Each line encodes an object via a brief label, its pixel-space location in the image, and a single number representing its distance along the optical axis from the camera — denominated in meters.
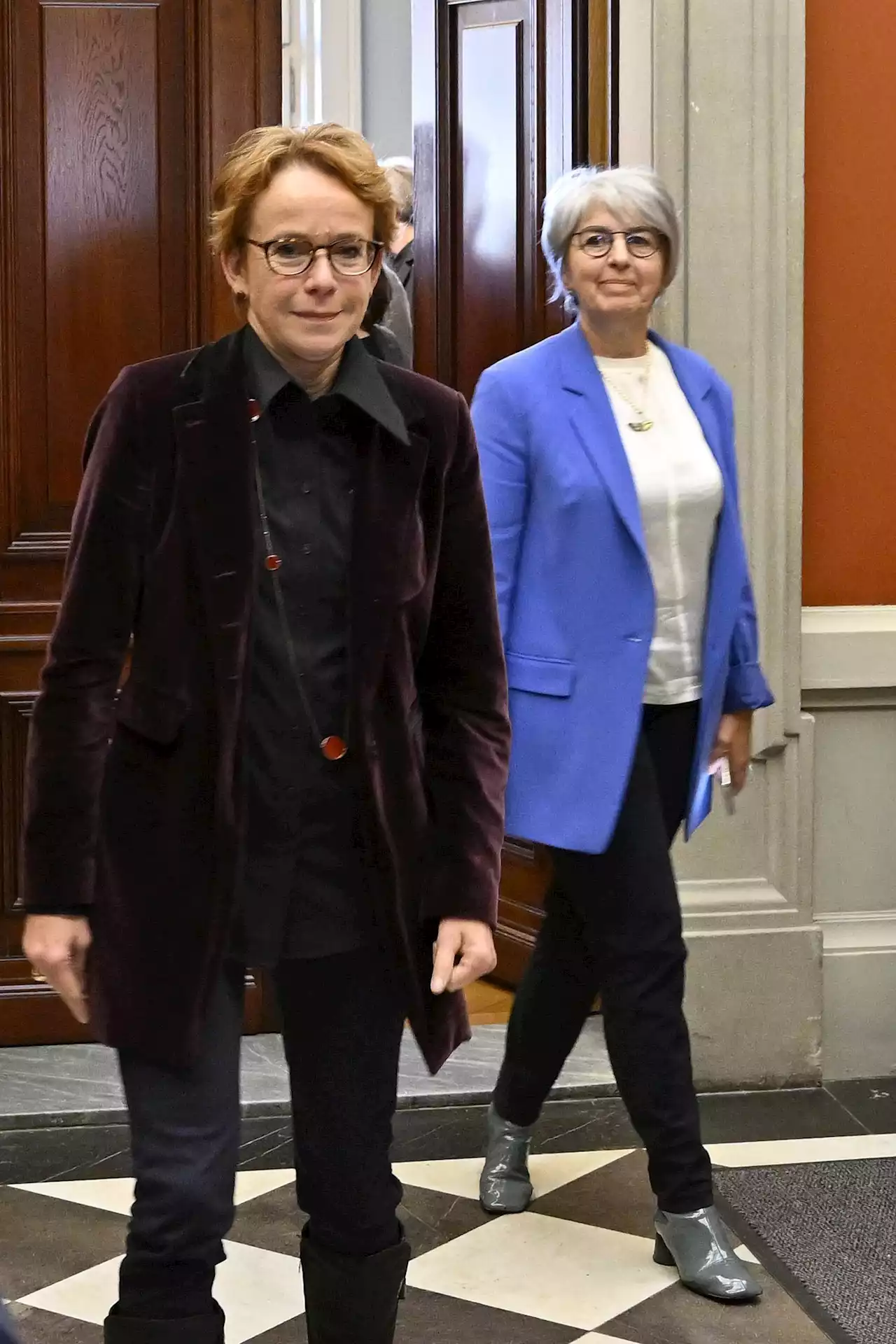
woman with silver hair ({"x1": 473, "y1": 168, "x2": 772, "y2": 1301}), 2.66
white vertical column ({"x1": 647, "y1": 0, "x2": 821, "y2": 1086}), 3.62
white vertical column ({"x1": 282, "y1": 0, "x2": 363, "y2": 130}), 6.84
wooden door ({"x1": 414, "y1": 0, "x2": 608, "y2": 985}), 3.91
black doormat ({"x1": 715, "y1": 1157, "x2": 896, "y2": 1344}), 2.66
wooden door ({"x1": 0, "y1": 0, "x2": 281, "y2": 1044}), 3.85
